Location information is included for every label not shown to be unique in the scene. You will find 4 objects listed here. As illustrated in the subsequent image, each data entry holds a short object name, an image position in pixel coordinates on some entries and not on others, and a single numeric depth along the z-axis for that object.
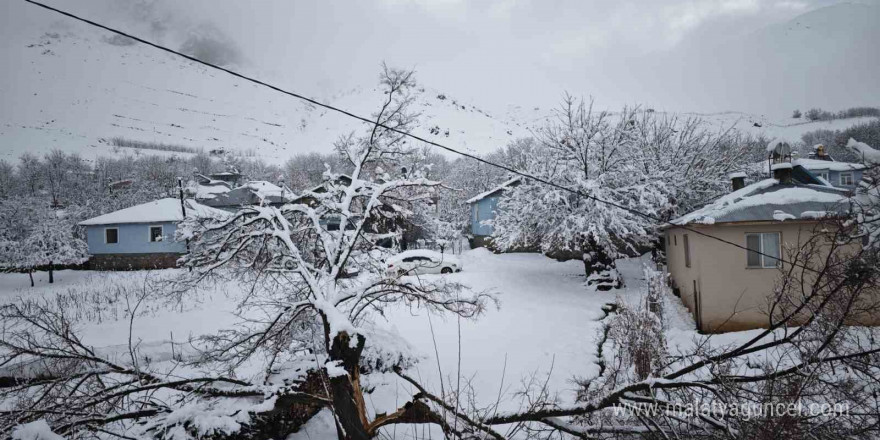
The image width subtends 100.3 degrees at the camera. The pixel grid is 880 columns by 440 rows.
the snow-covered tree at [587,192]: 15.49
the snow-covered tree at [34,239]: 21.75
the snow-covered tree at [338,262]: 5.02
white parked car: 19.38
